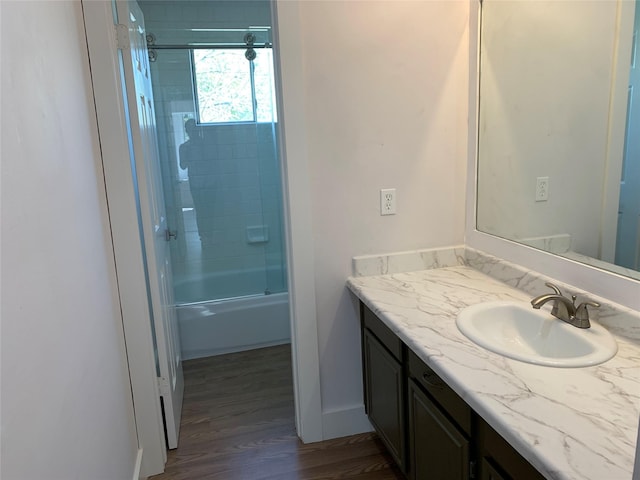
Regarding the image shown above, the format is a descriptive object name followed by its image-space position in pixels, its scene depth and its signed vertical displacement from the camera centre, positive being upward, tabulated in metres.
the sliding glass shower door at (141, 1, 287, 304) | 3.35 +0.02
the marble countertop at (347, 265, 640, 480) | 0.86 -0.57
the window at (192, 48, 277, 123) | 3.41 +0.54
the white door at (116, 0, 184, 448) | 1.87 -0.21
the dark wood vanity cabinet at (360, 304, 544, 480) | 1.10 -0.81
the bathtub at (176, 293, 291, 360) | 3.13 -1.15
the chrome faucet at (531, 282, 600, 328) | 1.39 -0.51
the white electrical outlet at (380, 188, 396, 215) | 2.04 -0.22
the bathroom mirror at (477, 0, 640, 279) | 1.38 +0.06
